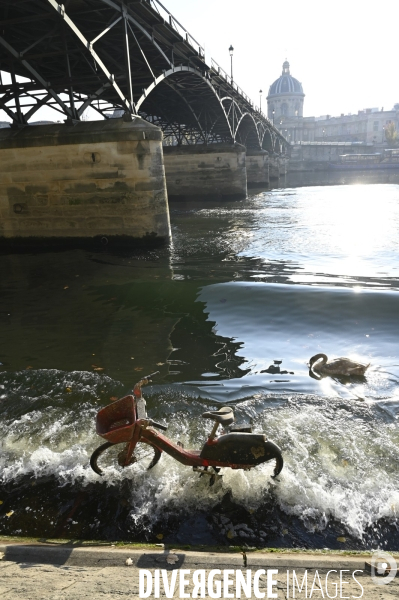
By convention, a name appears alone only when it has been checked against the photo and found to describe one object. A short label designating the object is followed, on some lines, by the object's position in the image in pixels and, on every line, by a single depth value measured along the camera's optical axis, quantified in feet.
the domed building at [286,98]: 525.34
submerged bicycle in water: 11.20
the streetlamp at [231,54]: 111.96
